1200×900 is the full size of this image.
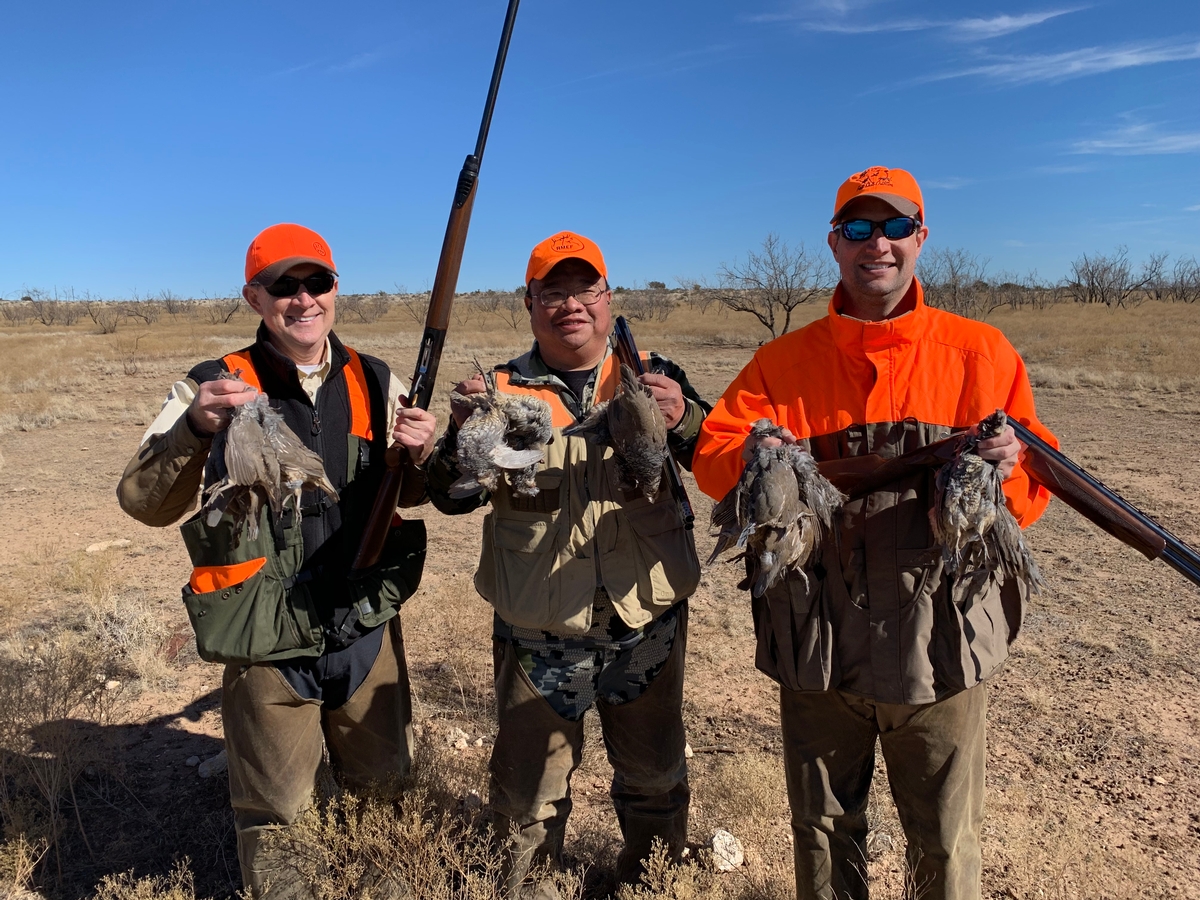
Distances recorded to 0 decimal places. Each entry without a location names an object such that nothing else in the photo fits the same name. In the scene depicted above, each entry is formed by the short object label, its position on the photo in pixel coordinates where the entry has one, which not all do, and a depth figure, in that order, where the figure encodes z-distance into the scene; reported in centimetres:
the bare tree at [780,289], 3497
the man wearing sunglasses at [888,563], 250
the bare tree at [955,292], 3816
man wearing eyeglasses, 289
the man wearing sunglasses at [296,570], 281
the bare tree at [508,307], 5378
